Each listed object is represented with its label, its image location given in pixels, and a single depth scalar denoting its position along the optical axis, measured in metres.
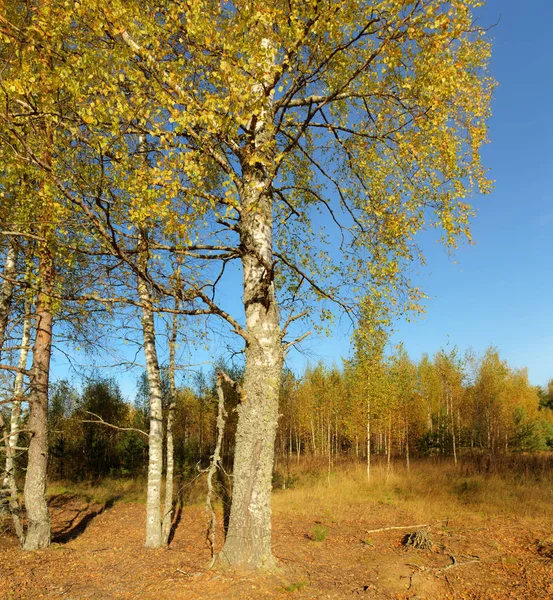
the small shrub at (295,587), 4.89
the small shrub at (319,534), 8.16
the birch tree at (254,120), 4.62
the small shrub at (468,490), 14.09
